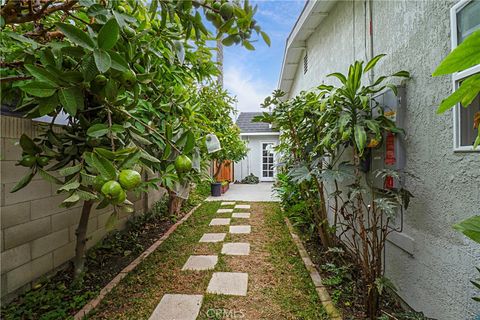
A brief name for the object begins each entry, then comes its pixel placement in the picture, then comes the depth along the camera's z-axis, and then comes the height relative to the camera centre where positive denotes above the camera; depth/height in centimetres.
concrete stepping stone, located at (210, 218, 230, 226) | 439 -118
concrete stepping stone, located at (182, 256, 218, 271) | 269 -122
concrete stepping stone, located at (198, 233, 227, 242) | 356 -120
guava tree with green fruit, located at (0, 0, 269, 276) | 81 +35
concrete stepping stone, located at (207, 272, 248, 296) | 221 -123
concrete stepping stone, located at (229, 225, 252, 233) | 395 -119
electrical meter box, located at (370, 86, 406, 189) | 188 +14
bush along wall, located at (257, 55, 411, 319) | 179 +13
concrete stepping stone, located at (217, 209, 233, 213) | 540 -116
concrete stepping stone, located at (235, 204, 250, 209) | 580 -116
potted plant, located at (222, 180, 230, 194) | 831 -96
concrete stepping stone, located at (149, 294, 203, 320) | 188 -123
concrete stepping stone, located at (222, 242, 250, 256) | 308 -121
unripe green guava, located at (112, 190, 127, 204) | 71 -11
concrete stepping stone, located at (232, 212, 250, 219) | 492 -117
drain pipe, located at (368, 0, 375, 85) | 242 +133
